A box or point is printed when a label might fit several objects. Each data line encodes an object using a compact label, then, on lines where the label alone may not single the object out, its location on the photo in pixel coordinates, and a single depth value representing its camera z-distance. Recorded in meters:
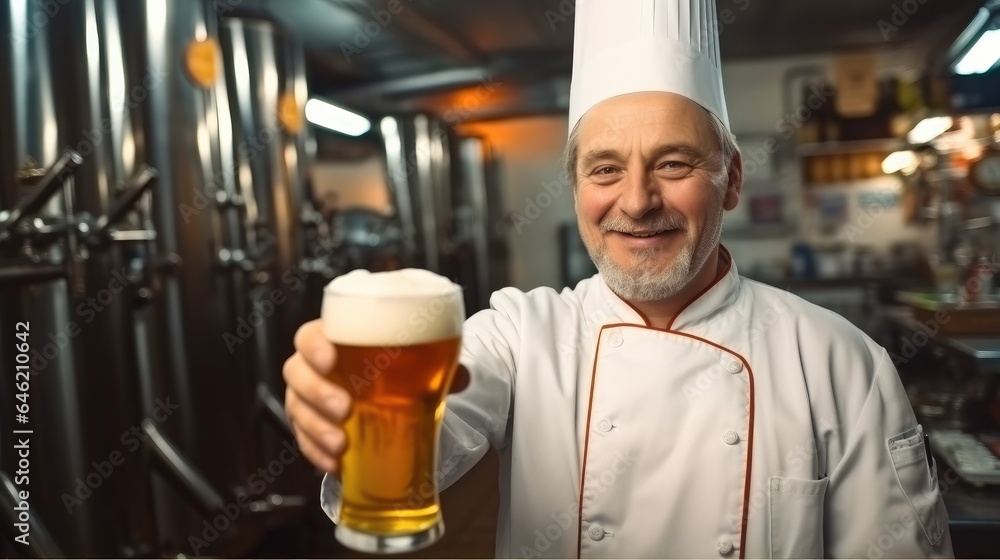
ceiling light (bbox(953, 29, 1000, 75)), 1.85
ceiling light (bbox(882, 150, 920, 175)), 3.07
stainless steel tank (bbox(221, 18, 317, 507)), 2.25
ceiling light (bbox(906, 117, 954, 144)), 2.78
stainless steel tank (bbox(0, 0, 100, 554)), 1.34
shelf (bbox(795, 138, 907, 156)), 2.98
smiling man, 0.92
